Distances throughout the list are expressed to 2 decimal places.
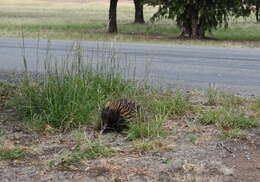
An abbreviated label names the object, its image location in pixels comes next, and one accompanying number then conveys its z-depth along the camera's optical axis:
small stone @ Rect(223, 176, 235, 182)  6.70
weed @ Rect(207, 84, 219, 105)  11.09
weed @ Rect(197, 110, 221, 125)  9.59
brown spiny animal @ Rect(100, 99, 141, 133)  8.89
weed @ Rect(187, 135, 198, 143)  8.52
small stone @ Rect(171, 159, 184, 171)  7.09
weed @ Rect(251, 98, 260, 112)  10.64
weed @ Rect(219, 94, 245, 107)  10.93
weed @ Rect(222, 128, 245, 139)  8.67
